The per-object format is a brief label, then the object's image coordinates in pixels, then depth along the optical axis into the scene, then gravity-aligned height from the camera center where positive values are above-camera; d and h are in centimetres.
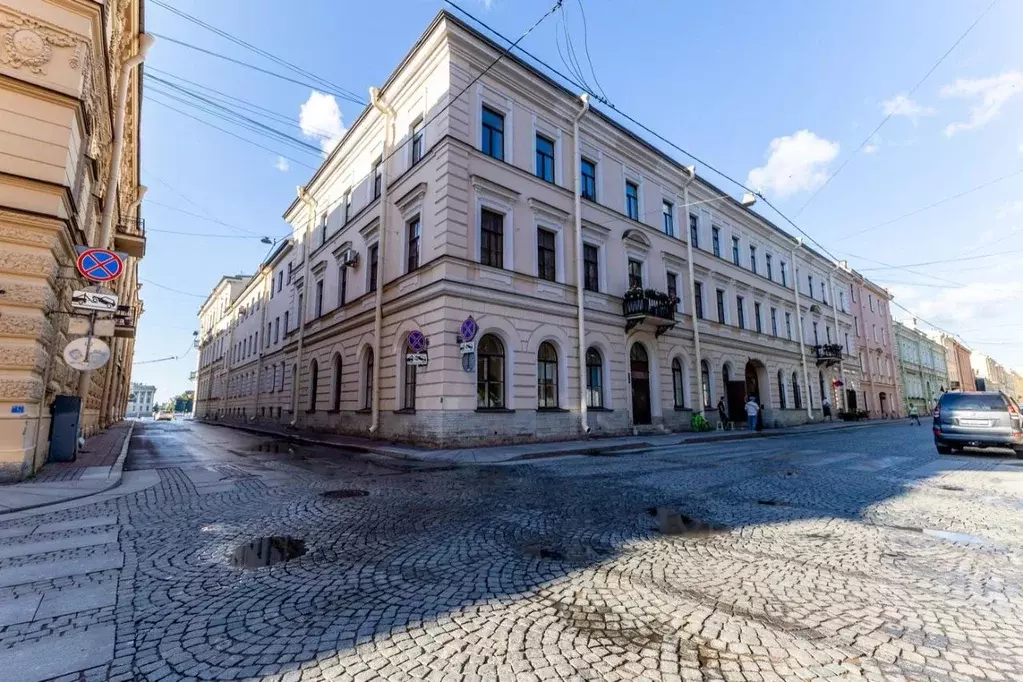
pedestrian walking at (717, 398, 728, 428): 2269 -59
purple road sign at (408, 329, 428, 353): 1385 +185
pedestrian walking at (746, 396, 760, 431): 2164 -48
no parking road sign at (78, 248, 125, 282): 827 +250
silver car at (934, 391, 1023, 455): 1085 -47
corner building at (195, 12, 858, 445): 1488 +522
